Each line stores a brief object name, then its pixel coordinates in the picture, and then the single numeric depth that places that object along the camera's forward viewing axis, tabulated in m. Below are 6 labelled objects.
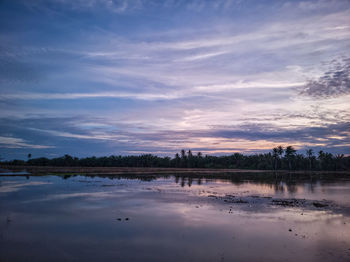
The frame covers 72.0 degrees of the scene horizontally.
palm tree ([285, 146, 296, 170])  161.88
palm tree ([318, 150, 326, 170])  155.57
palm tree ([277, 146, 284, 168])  169.50
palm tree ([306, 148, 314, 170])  165.74
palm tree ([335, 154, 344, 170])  149.50
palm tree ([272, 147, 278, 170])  167.20
